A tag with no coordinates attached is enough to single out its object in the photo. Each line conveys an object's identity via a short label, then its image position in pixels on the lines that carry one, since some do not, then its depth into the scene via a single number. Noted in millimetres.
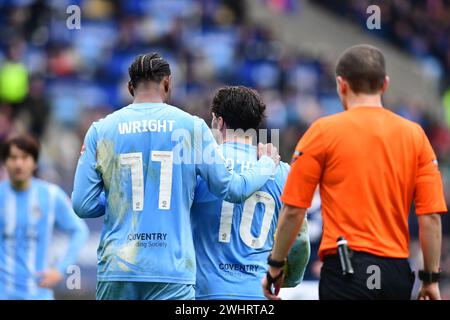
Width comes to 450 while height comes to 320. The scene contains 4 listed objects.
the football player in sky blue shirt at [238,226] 13609
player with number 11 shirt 12898
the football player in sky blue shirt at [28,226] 18766
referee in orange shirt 11516
